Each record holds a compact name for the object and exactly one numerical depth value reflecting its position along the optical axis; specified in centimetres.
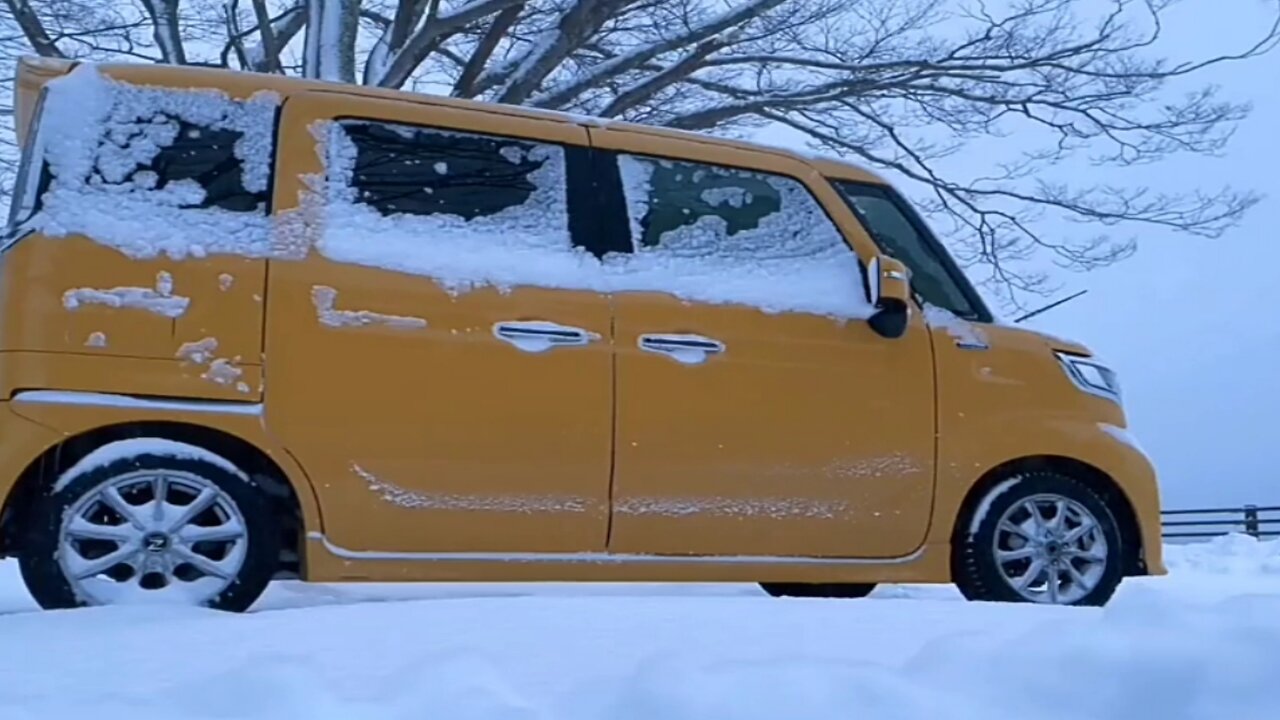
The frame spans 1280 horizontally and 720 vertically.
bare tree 1057
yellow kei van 338
